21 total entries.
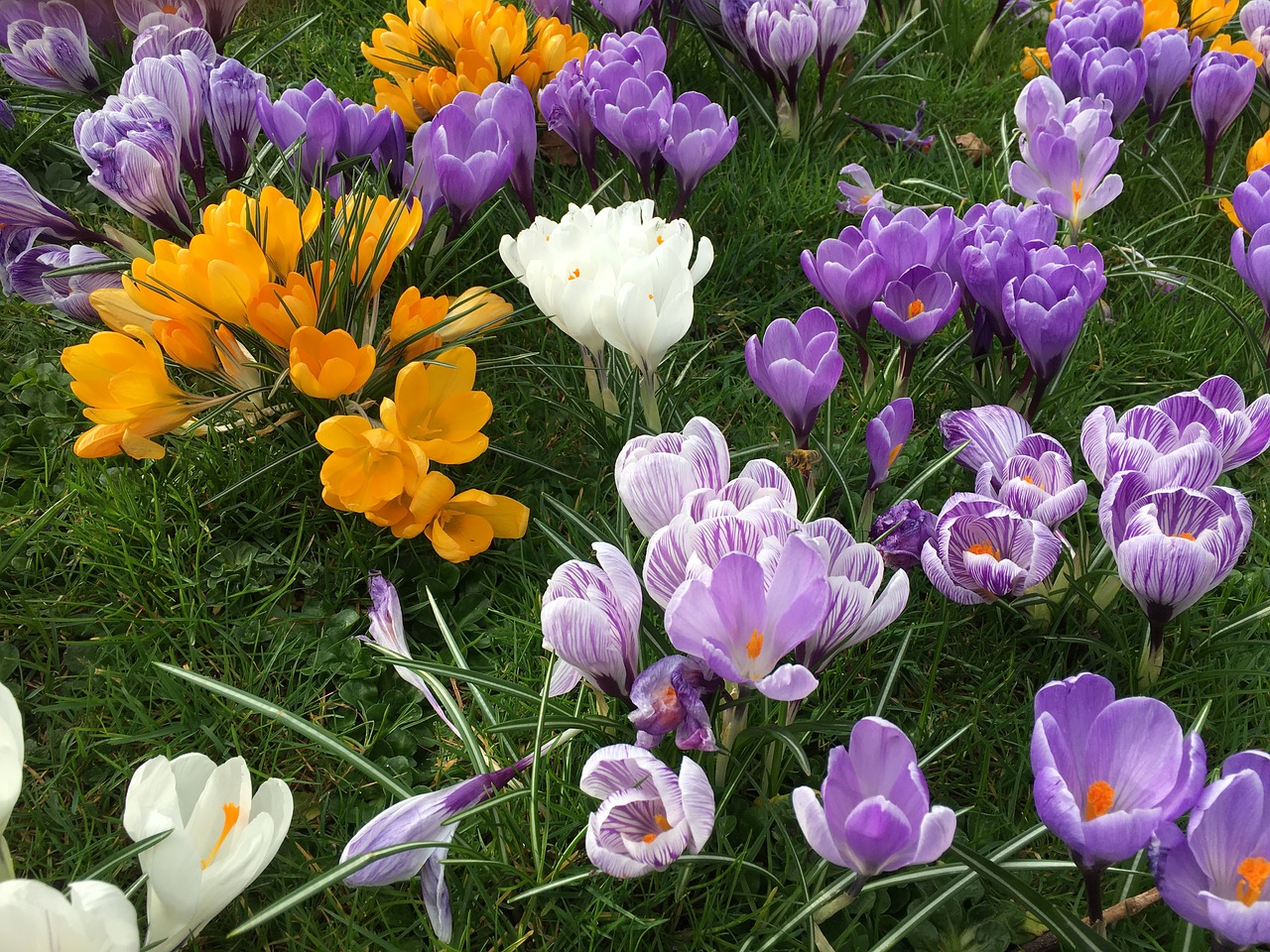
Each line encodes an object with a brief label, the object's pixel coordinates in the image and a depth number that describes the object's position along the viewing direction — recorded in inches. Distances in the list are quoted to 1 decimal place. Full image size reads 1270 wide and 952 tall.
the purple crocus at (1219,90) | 29.6
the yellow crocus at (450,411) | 21.0
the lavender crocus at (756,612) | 14.4
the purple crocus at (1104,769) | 13.0
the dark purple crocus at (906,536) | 19.3
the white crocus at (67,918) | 12.4
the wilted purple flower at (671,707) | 15.3
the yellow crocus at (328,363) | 19.7
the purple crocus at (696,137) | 25.5
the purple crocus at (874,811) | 13.3
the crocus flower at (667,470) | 16.4
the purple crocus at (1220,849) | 13.0
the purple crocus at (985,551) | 18.0
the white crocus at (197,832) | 14.0
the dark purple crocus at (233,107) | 24.0
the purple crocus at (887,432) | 19.5
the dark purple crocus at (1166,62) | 30.9
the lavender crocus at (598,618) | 15.3
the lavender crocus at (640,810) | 14.4
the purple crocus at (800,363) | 19.6
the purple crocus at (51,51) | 27.2
